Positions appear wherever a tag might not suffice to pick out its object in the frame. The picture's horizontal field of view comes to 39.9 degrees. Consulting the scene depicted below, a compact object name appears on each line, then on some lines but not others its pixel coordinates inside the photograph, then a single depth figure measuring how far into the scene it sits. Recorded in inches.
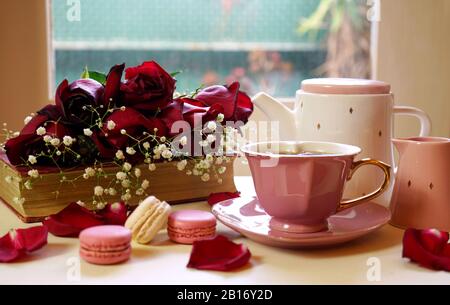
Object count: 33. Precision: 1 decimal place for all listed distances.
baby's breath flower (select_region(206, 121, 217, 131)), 29.6
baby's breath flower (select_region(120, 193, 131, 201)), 28.3
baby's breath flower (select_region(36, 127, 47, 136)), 28.0
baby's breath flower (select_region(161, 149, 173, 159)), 28.6
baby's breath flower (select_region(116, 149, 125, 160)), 28.2
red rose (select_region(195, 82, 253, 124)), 32.0
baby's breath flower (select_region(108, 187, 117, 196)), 28.0
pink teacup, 23.4
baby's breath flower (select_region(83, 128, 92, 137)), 27.9
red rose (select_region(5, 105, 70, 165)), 28.5
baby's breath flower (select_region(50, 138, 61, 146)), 27.4
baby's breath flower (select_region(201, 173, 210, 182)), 31.0
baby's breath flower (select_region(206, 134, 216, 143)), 30.0
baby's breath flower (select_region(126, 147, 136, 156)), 28.1
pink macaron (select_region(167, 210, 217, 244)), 25.0
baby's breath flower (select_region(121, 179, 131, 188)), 28.3
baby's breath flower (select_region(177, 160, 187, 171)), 29.8
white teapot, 28.9
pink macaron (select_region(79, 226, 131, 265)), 22.4
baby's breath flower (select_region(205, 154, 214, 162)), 30.7
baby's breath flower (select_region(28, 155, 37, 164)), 27.8
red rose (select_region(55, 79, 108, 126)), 28.7
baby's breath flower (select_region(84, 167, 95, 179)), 28.0
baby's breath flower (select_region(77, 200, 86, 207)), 27.4
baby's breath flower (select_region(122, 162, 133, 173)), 28.3
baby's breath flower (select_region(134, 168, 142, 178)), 28.5
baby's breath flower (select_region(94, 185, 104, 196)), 27.9
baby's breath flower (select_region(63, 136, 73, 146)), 27.7
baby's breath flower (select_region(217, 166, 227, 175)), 31.2
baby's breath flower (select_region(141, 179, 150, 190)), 28.9
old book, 28.0
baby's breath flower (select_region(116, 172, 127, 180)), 28.0
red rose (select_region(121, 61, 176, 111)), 28.9
